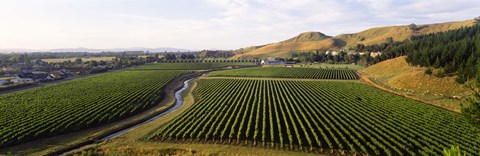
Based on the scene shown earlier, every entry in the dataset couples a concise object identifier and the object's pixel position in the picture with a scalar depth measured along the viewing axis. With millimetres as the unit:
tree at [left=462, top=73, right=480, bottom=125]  19156
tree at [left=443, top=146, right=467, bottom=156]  11316
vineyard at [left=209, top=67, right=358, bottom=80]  87625
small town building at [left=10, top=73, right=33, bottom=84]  73188
